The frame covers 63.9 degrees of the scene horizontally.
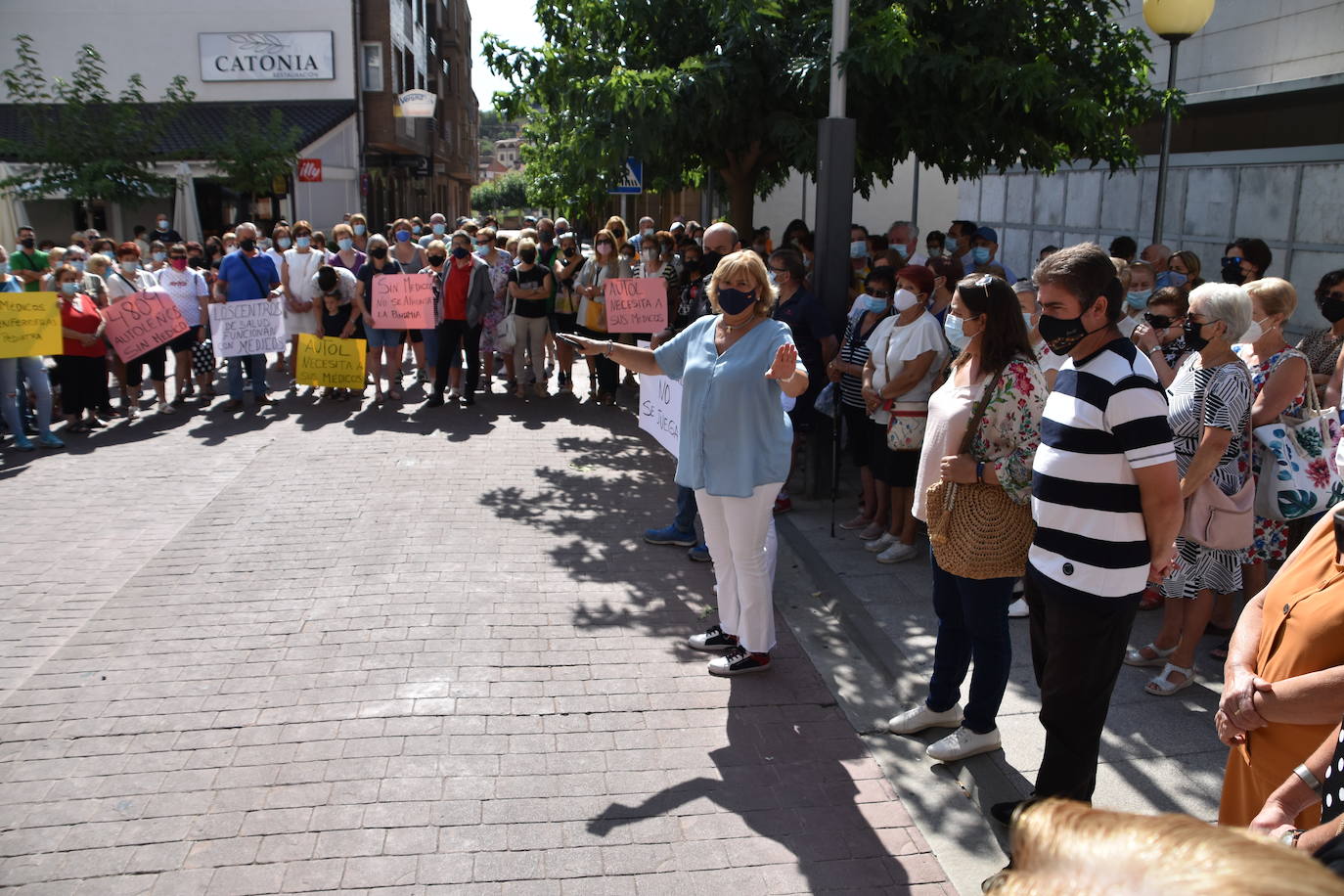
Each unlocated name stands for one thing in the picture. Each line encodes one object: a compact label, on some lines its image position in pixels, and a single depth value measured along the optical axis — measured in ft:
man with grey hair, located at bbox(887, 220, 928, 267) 34.58
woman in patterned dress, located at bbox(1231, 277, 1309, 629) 15.49
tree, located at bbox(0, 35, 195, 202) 72.23
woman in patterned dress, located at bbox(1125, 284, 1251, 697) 14.58
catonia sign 98.53
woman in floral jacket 13.48
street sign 34.06
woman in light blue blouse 16.60
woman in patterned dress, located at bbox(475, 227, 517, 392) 42.98
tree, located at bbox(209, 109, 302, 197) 81.25
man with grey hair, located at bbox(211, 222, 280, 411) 40.19
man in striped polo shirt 11.07
